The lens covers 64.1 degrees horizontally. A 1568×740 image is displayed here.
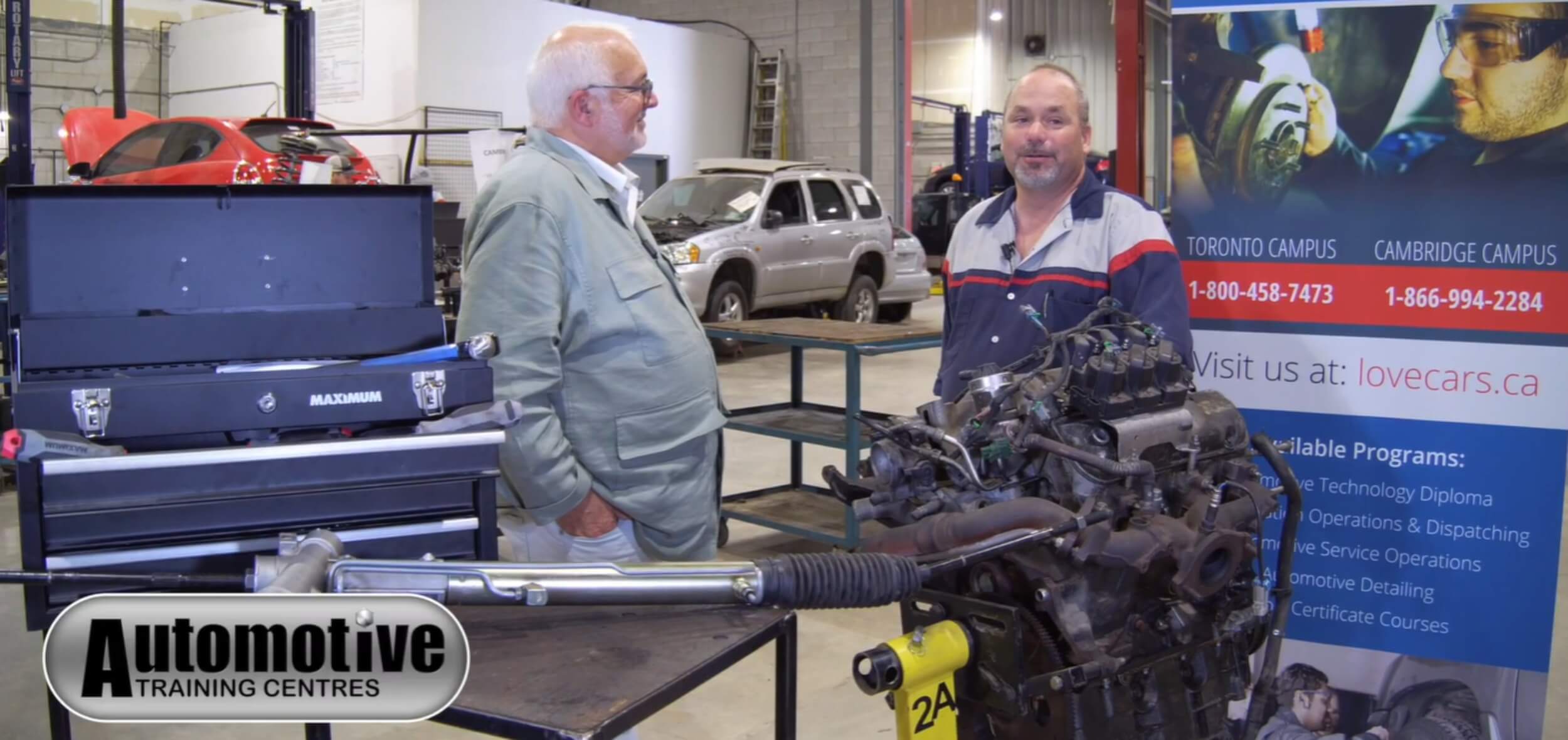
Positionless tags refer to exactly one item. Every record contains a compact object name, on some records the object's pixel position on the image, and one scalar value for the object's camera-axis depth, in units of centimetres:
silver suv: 941
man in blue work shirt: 237
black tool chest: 150
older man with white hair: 213
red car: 860
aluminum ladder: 1548
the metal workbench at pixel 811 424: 455
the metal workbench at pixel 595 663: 142
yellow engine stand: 161
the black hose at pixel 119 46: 896
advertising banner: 260
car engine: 176
